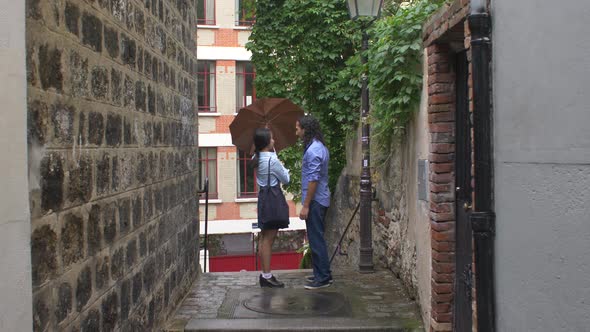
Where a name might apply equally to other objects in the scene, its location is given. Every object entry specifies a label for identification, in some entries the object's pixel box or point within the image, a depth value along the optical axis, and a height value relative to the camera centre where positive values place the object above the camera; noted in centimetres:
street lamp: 770 +0
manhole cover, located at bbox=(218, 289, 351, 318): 589 -141
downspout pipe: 350 +2
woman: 693 -17
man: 668 -39
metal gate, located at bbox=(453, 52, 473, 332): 473 -34
